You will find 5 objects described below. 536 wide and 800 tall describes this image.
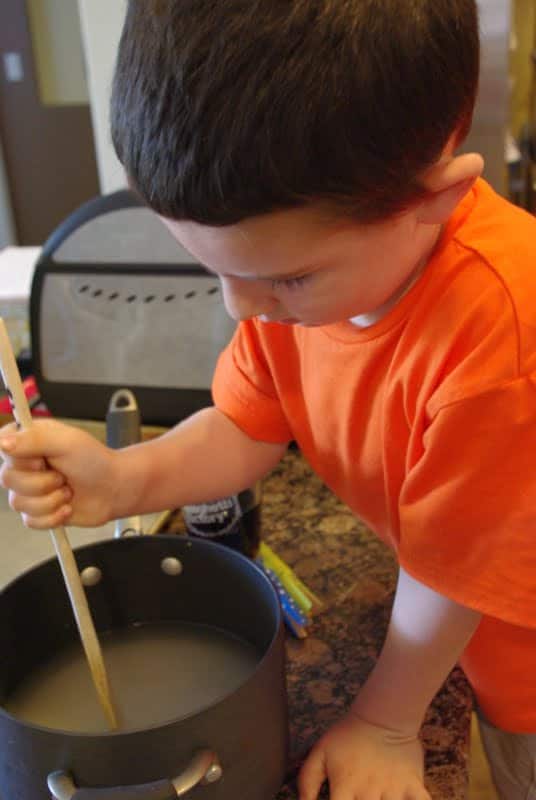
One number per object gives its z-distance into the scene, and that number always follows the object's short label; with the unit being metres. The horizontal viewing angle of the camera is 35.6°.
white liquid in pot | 0.57
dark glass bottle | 0.75
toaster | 0.95
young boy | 0.39
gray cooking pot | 0.43
